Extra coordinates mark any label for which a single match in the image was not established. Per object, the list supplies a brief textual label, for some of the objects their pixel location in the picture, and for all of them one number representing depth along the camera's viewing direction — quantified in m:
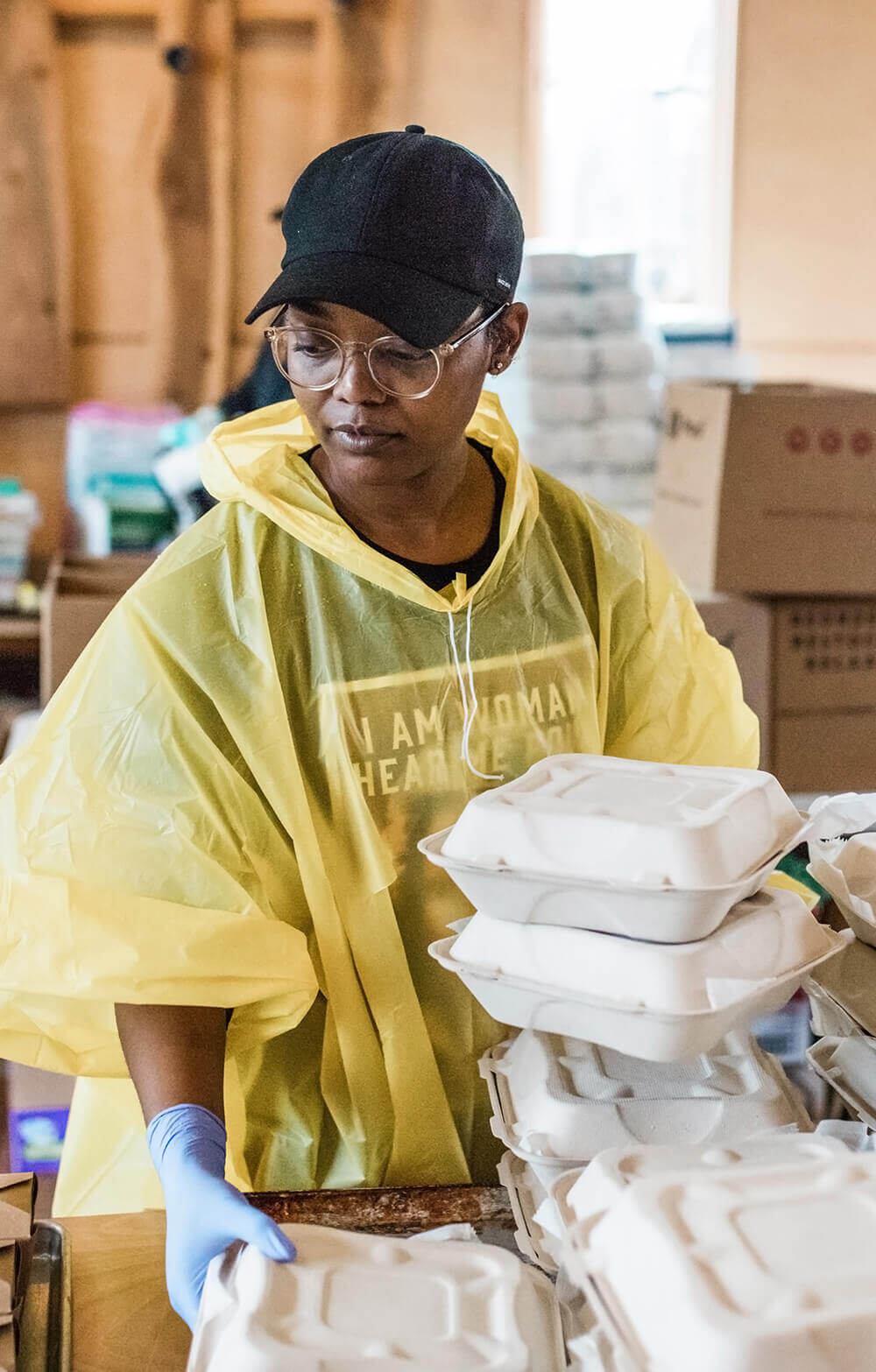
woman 1.18
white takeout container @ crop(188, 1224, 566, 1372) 0.82
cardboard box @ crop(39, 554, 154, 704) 2.57
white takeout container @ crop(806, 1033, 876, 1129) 1.15
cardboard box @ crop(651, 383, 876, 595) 2.75
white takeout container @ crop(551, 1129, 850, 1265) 0.89
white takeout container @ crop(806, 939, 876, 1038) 1.17
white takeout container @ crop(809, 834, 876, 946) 1.17
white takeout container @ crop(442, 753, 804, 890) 0.98
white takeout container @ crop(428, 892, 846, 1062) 0.99
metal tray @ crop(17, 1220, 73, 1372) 1.00
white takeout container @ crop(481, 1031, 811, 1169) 1.08
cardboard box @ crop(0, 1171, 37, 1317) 1.01
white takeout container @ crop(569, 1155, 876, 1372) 0.75
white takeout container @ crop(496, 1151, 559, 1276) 1.01
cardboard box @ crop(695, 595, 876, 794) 2.90
